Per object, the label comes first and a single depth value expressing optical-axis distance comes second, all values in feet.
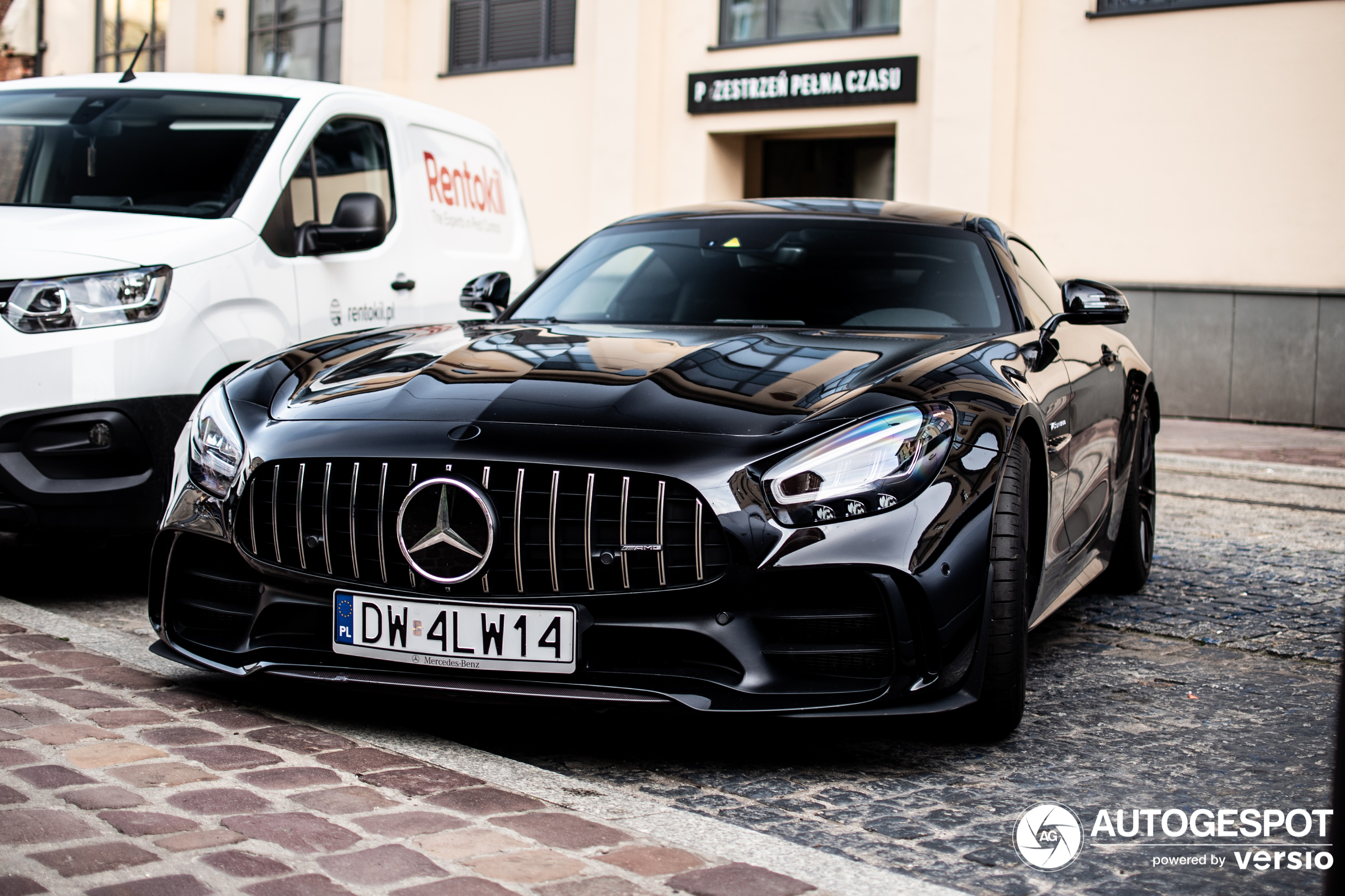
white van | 16.11
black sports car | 10.41
